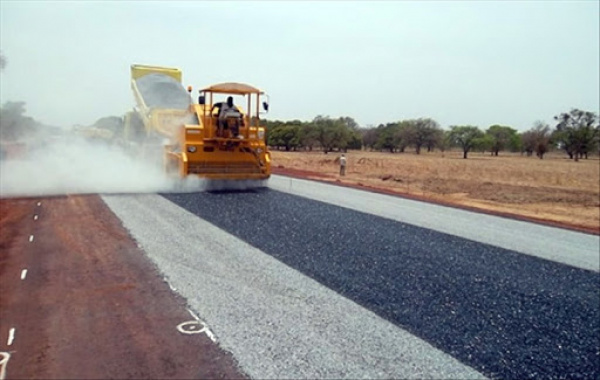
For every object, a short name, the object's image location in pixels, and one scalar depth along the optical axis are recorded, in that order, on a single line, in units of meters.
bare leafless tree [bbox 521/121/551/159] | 88.12
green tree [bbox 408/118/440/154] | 94.50
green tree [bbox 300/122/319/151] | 79.25
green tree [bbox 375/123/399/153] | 102.75
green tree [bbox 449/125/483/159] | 89.75
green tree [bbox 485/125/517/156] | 97.50
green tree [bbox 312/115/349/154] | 77.44
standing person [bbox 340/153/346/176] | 27.59
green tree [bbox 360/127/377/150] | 112.66
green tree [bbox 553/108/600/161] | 79.81
